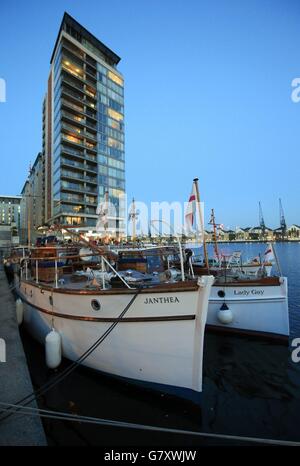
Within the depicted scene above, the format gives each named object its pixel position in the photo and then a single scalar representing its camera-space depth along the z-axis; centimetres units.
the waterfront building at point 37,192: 6795
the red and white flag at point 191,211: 860
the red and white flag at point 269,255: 1135
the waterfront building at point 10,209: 15975
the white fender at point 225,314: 991
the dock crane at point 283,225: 17838
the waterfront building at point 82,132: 5238
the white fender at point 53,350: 663
